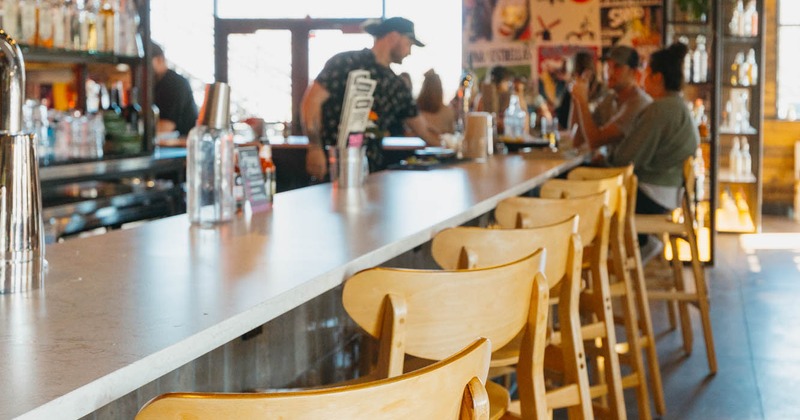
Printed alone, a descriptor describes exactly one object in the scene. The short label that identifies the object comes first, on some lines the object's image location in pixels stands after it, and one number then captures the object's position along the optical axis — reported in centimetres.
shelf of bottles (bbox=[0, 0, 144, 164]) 445
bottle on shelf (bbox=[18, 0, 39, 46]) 437
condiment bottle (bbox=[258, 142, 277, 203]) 278
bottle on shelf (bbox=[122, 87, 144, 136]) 525
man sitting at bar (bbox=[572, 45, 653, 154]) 586
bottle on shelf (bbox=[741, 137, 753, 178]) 840
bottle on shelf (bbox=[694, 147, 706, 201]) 735
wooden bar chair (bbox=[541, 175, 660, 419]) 368
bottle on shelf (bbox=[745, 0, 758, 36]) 804
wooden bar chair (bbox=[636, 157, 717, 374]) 462
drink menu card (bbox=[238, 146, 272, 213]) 268
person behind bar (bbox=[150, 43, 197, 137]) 739
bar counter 113
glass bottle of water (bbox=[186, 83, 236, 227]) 240
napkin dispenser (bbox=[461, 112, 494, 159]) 491
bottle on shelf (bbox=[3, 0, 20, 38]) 430
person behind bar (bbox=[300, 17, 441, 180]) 533
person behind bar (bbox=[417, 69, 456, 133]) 853
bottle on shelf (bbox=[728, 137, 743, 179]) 855
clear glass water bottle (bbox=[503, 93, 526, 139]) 625
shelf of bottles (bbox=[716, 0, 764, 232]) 804
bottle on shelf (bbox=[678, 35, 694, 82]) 755
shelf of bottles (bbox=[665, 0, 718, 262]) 727
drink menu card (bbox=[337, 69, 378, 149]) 344
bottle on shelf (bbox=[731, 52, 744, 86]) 842
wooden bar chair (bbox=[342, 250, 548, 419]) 177
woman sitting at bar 541
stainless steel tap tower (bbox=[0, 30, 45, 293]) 154
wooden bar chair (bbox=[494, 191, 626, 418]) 291
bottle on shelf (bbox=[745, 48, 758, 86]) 818
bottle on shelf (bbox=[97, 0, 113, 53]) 490
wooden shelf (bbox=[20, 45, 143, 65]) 443
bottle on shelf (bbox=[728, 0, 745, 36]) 801
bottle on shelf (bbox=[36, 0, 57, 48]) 446
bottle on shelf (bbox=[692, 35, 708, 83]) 756
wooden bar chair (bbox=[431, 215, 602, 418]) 228
